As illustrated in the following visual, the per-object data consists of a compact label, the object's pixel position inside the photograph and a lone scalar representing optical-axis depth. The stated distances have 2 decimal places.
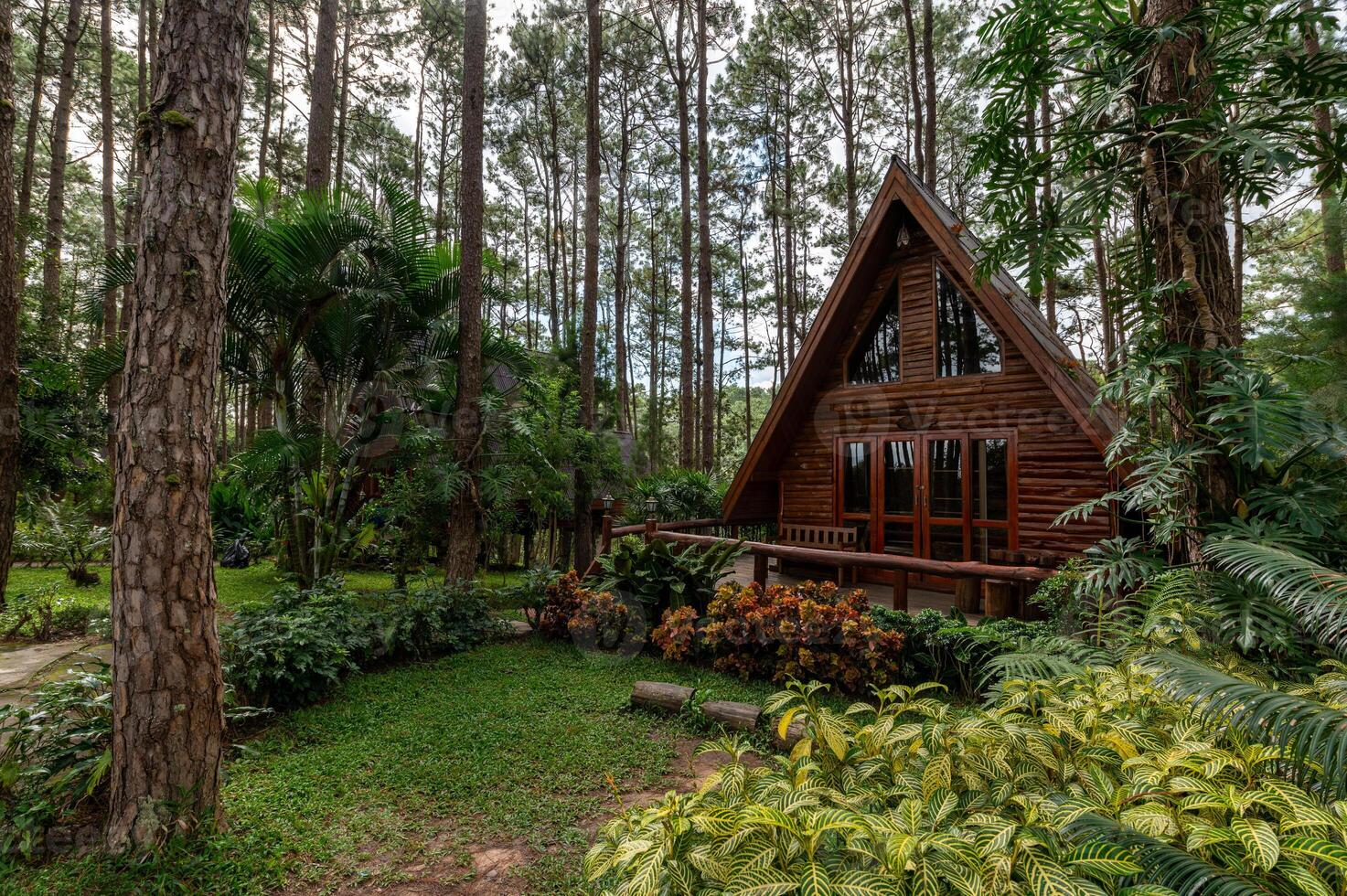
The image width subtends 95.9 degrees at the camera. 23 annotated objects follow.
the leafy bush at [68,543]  7.52
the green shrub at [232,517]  10.23
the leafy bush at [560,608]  6.38
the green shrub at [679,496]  11.33
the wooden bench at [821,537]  7.72
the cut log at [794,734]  3.59
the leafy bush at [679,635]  5.54
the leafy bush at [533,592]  6.62
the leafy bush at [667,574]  6.11
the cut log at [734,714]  4.02
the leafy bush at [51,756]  2.60
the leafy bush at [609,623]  6.02
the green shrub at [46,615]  5.36
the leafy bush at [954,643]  4.40
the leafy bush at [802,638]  4.81
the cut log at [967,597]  6.02
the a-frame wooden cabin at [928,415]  6.27
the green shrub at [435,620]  5.60
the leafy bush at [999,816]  1.15
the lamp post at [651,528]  7.24
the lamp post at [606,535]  7.43
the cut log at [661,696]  4.37
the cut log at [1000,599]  5.19
